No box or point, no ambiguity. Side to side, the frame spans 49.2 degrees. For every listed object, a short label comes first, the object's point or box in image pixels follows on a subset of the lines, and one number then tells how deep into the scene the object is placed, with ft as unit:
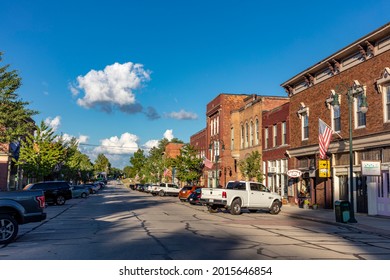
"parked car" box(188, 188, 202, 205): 112.16
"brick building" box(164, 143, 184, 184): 308.60
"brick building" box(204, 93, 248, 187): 174.40
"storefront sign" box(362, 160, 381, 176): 69.62
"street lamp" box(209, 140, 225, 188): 168.72
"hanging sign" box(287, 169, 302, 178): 98.25
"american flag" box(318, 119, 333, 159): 86.22
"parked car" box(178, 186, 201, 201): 135.64
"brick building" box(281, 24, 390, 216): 76.02
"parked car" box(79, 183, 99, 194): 212.93
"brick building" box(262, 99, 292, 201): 118.11
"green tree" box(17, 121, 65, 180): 152.66
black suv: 109.98
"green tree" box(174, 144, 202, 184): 182.29
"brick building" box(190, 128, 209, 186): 208.85
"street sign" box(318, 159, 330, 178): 90.79
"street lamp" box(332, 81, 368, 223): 65.77
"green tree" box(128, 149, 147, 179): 504.27
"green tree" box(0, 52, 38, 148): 75.82
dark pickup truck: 39.24
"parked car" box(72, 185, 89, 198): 163.46
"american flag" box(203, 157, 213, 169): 148.53
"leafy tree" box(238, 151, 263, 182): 125.70
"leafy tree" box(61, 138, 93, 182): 224.43
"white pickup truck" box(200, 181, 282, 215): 78.69
